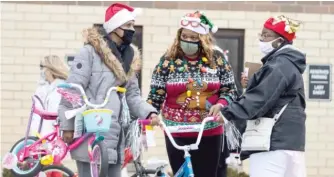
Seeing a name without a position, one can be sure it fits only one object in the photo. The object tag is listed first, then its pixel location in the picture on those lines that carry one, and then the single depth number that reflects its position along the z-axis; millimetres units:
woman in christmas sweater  10622
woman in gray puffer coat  9749
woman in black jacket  9260
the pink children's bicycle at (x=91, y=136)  9500
